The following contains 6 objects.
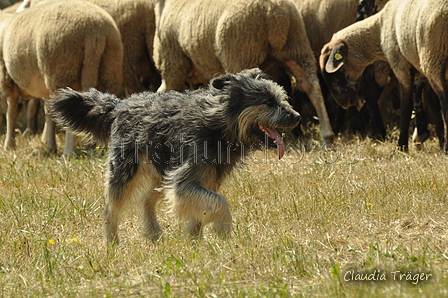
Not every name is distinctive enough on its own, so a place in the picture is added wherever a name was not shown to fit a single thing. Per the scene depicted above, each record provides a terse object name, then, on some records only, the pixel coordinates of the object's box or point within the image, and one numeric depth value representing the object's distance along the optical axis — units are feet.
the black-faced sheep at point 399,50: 50.75
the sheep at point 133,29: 74.54
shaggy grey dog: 34.42
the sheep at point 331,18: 67.00
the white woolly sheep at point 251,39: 59.98
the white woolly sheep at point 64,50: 62.49
